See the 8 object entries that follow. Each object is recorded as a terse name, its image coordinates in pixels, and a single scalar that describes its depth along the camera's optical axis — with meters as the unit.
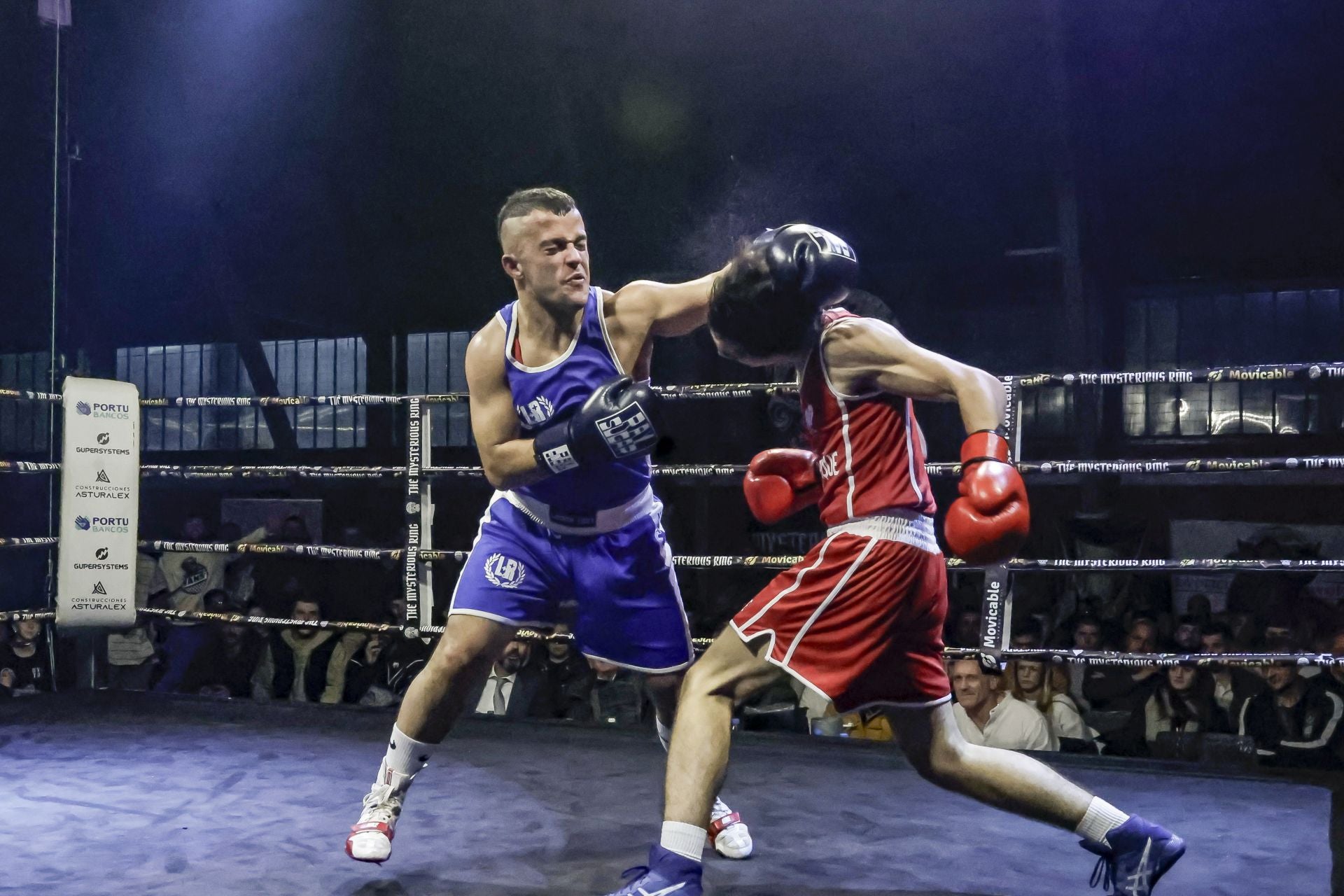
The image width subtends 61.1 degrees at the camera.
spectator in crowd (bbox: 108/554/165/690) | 5.15
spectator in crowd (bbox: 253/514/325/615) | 5.32
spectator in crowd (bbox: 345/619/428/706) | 4.65
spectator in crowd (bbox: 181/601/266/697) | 4.89
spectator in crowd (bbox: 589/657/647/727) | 4.27
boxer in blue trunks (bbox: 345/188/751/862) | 2.02
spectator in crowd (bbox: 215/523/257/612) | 5.63
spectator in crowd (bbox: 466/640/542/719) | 4.30
